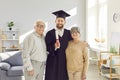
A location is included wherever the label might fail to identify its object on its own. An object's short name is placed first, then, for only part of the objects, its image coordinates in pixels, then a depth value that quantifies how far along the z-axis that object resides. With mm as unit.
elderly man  3359
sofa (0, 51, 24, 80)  5578
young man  3344
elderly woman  3318
